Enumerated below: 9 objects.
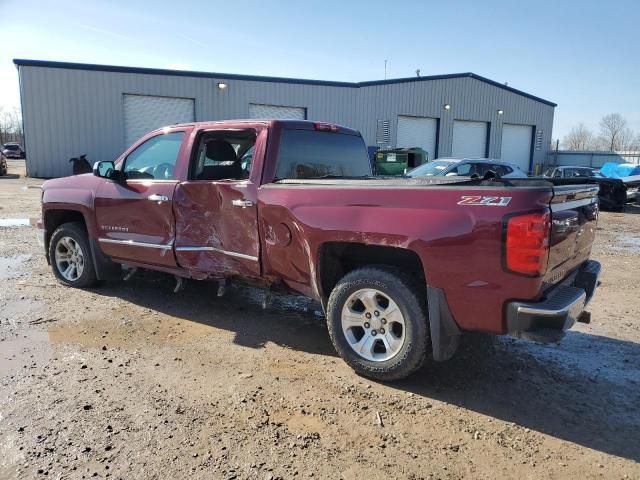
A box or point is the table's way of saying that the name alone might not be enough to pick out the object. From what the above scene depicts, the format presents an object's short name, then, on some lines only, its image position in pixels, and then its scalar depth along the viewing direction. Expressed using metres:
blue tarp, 17.99
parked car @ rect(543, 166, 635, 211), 16.57
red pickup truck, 3.24
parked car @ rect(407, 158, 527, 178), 13.05
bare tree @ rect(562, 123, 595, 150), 88.88
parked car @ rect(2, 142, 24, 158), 52.91
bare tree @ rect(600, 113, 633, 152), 82.25
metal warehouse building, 23.47
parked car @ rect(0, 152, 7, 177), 27.17
